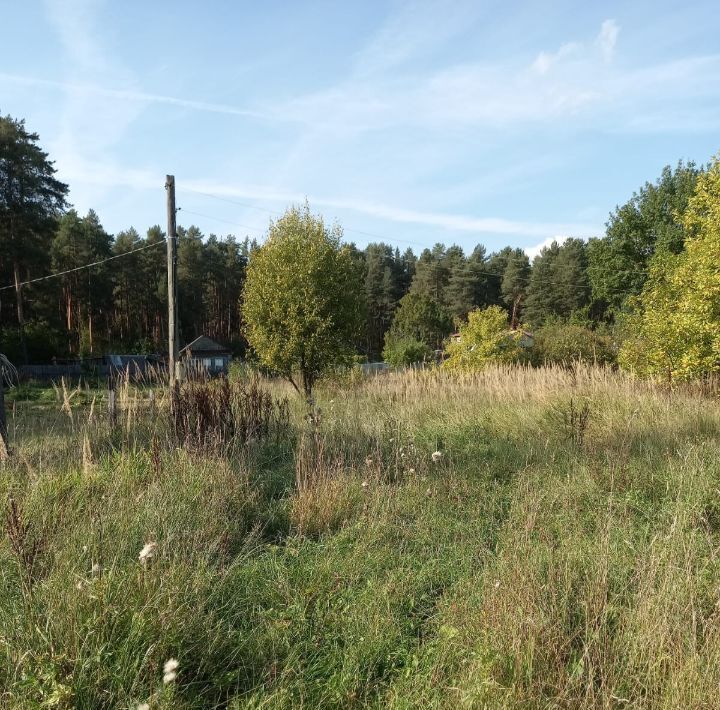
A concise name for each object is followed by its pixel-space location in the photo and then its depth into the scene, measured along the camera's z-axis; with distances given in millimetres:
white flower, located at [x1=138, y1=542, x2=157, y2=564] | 2249
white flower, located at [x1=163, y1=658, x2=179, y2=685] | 1721
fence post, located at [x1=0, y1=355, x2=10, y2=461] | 4929
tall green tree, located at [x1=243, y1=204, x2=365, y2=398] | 12367
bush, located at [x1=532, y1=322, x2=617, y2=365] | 21766
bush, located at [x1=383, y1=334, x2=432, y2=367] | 29261
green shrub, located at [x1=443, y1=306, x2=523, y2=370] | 17141
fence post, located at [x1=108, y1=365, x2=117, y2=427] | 6121
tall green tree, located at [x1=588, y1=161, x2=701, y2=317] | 31672
